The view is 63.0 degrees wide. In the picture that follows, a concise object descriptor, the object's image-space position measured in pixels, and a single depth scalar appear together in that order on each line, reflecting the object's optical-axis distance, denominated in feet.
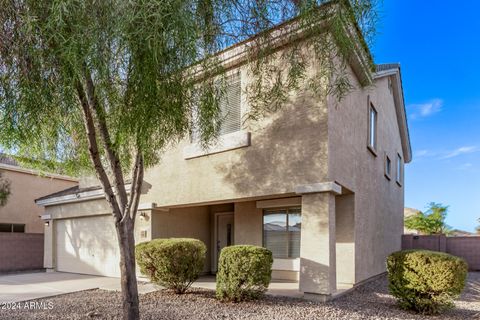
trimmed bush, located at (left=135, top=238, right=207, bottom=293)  33.09
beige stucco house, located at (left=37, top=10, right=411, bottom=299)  31.32
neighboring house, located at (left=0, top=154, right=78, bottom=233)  71.46
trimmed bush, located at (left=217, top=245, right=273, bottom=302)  29.37
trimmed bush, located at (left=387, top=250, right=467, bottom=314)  26.86
